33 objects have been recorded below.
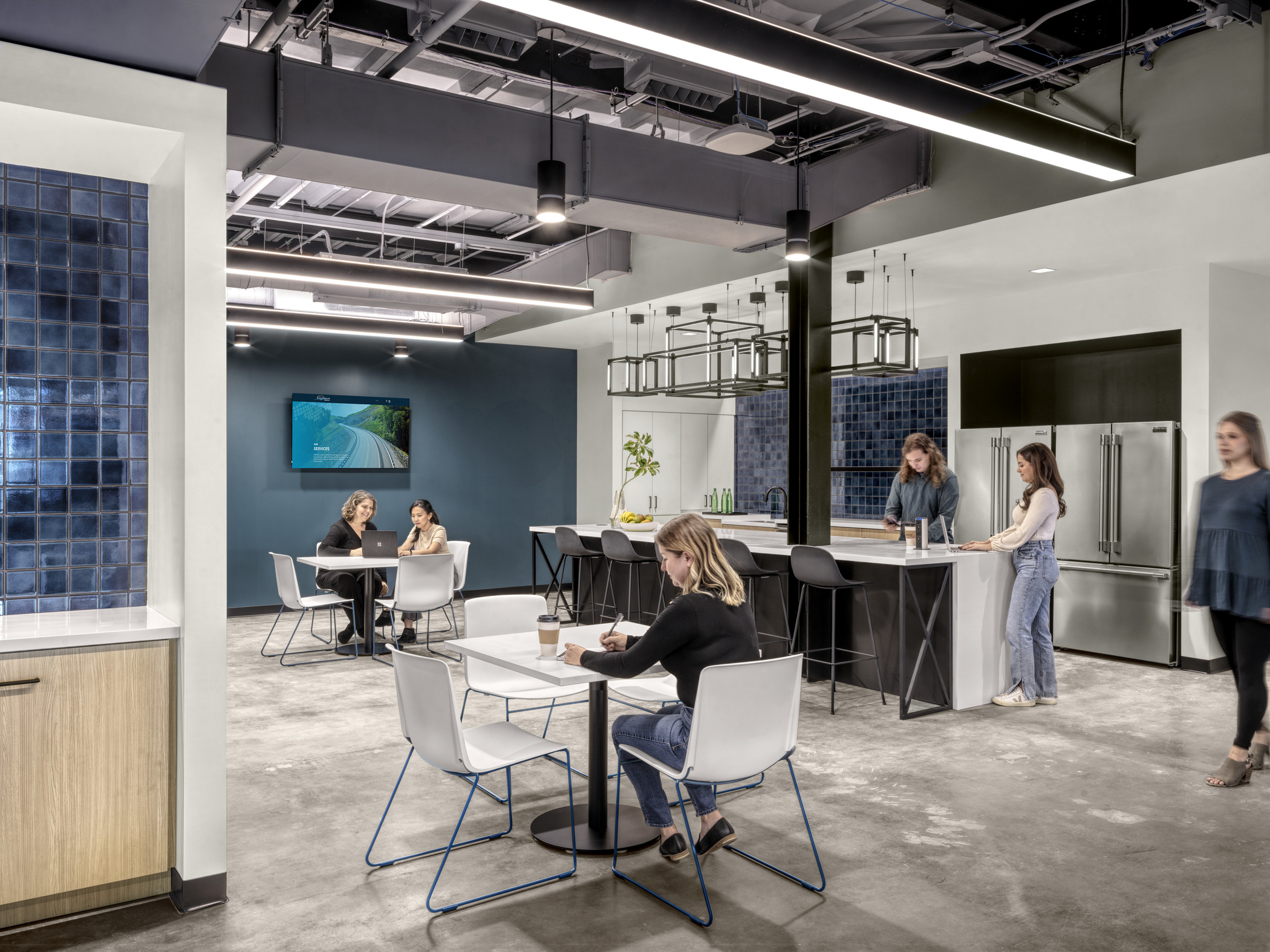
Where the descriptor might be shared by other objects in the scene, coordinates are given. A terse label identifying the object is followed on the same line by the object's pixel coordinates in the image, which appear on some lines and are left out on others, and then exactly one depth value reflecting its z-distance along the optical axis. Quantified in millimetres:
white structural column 3029
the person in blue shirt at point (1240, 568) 3994
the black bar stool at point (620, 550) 7164
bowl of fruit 7863
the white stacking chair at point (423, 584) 6926
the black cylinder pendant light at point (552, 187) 4496
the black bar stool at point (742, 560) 6031
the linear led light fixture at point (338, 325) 8430
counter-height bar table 5434
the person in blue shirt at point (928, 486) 6156
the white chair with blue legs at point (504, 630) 4148
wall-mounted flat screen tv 9844
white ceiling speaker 4793
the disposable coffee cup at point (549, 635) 3398
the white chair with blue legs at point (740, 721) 2834
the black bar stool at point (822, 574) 5559
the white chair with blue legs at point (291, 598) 7059
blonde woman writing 3123
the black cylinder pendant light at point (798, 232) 5477
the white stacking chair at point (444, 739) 2920
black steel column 6285
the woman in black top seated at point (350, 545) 7586
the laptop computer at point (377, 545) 7363
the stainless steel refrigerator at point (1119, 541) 6727
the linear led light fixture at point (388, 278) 6418
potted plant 8141
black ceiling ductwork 4438
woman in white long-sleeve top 5488
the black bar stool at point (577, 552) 7922
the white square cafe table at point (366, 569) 6914
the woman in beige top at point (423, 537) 7656
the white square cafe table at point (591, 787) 3436
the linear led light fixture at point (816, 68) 2723
